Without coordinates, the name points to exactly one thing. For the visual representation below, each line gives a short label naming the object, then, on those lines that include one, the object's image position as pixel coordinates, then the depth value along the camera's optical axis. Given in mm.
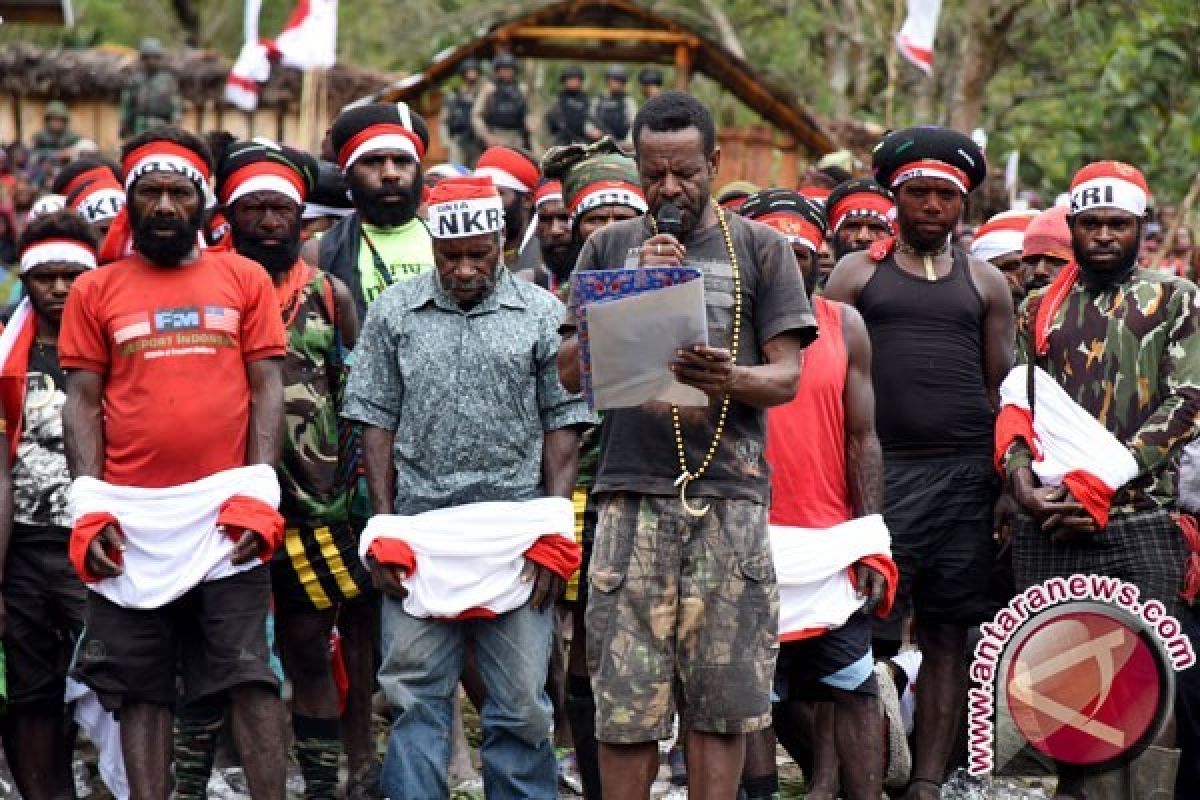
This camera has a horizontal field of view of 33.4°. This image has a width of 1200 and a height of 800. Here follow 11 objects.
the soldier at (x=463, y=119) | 23828
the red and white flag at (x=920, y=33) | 17438
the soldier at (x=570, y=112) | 23672
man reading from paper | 5812
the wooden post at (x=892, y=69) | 19547
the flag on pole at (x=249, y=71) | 21094
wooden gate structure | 22672
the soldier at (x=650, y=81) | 24078
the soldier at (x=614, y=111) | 23109
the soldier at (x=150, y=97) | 26406
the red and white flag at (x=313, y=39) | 16906
